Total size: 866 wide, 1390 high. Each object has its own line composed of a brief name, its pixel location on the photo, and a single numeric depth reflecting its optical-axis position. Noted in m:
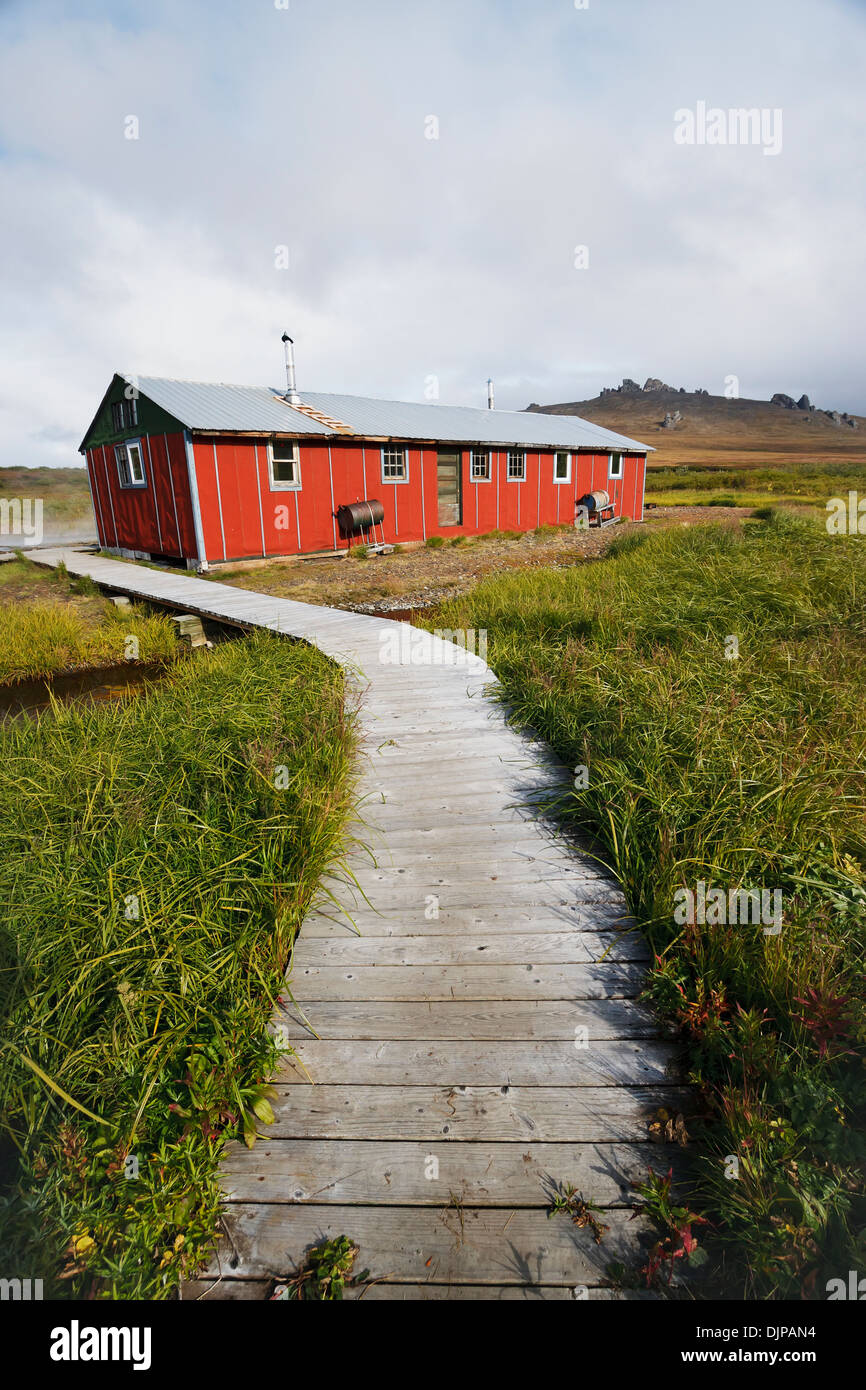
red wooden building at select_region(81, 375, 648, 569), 13.59
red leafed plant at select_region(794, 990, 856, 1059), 1.99
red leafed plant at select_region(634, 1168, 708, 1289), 1.58
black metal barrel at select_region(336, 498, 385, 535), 15.39
